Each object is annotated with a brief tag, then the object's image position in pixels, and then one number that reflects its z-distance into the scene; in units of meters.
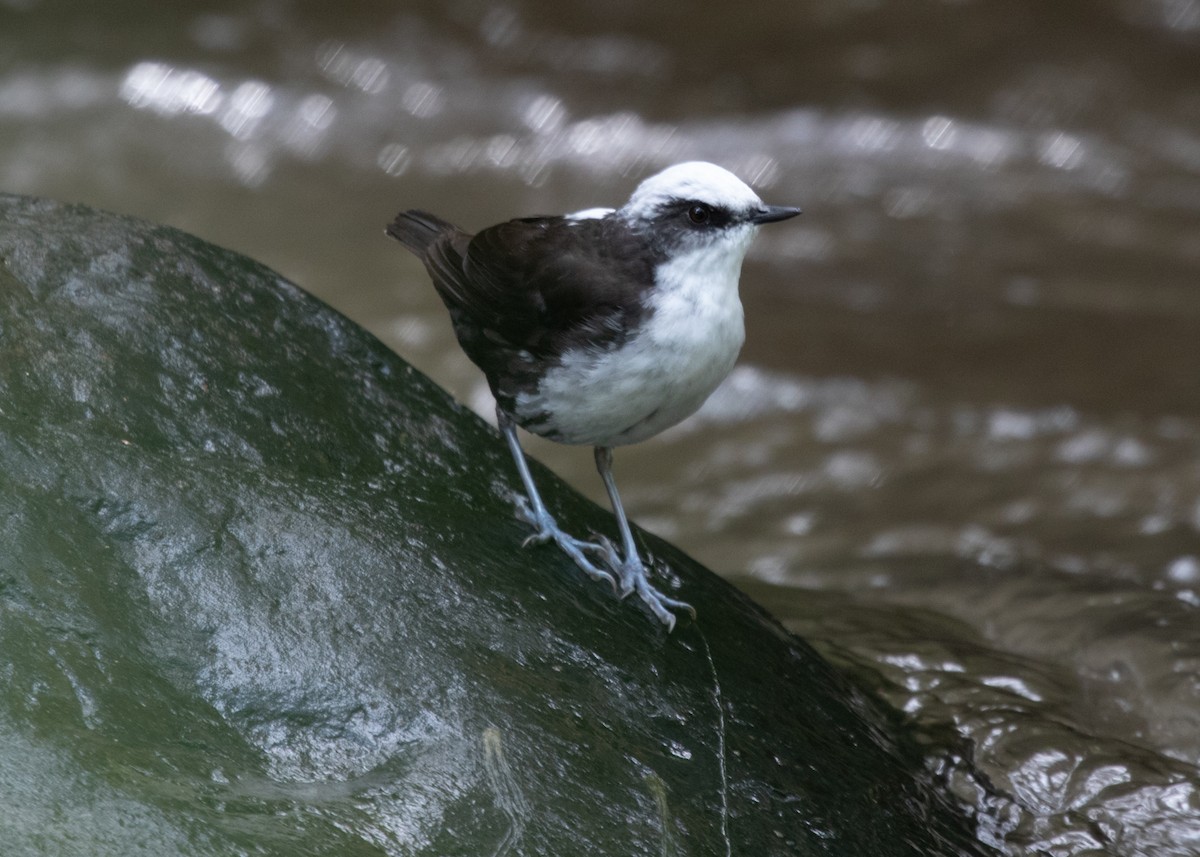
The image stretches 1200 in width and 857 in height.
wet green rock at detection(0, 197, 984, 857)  4.71
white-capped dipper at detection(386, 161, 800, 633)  6.39
